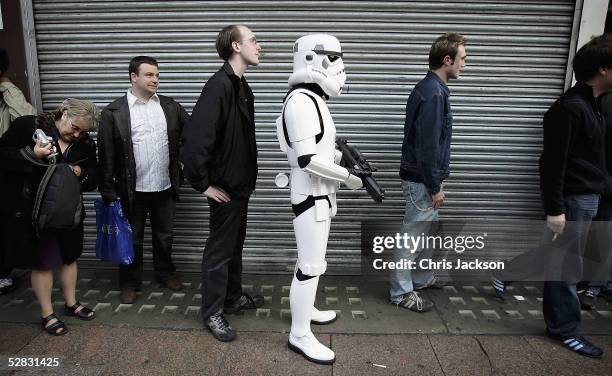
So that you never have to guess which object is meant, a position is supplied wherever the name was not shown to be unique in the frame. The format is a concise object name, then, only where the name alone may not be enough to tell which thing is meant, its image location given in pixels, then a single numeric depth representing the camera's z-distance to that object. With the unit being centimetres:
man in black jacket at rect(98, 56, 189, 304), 386
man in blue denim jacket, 354
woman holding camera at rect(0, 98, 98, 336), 323
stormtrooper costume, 296
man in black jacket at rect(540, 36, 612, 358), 312
